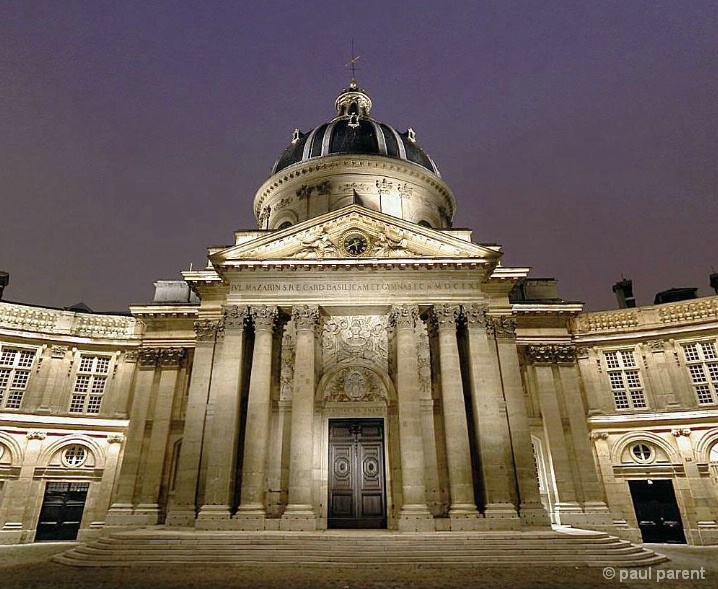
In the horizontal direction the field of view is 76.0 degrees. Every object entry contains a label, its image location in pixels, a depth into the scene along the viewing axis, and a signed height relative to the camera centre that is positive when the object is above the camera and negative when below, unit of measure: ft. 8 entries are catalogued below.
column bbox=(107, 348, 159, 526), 66.93 +7.56
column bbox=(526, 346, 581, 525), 67.97 +7.89
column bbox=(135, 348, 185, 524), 68.03 +8.97
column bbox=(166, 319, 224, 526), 58.49 +8.95
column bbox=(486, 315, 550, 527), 56.75 +8.29
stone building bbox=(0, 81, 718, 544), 58.59 +12.93
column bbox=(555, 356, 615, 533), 67.17 +6.80
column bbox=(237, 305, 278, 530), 54.75 +8.34
